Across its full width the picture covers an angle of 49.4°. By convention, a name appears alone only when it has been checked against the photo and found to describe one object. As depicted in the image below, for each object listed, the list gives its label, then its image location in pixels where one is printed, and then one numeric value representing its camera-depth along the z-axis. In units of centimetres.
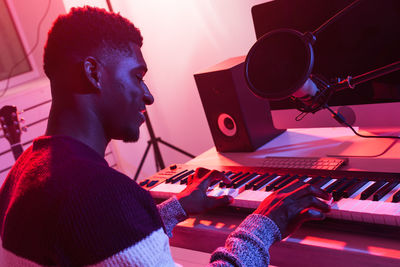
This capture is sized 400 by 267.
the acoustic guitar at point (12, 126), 239
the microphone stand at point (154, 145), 303
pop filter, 100
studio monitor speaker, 167
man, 79
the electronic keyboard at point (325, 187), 101
